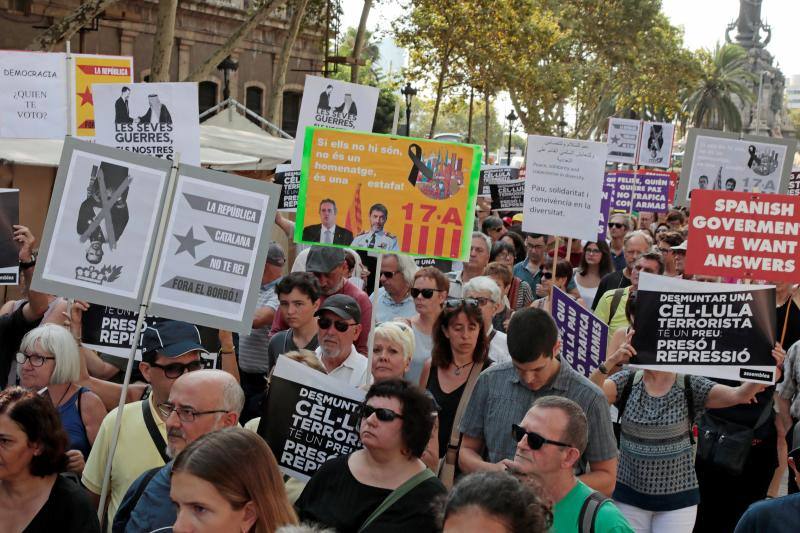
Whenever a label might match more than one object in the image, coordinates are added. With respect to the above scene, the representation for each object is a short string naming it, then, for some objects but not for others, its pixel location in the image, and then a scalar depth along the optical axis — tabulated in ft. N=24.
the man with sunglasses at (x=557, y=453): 14.52
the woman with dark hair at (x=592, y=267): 37.11
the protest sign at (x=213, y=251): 18.95
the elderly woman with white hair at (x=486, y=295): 25.53
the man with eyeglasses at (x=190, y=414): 14.93
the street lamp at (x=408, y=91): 98.68
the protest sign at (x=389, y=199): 23.08
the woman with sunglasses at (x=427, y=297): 25.58
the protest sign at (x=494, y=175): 60.46
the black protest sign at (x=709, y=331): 21.12
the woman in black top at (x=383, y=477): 15.19
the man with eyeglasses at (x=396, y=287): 28.84
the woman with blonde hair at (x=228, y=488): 11.97
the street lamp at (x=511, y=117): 146.61
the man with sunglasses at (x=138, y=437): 16.99
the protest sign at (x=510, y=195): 50.67
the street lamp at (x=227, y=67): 82.07
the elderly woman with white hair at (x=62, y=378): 19.15
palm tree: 246.88
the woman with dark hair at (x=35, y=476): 14.88
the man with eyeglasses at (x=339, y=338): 22.25
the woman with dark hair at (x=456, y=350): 21.71
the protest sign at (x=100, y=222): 19.08
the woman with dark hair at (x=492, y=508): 10.73
